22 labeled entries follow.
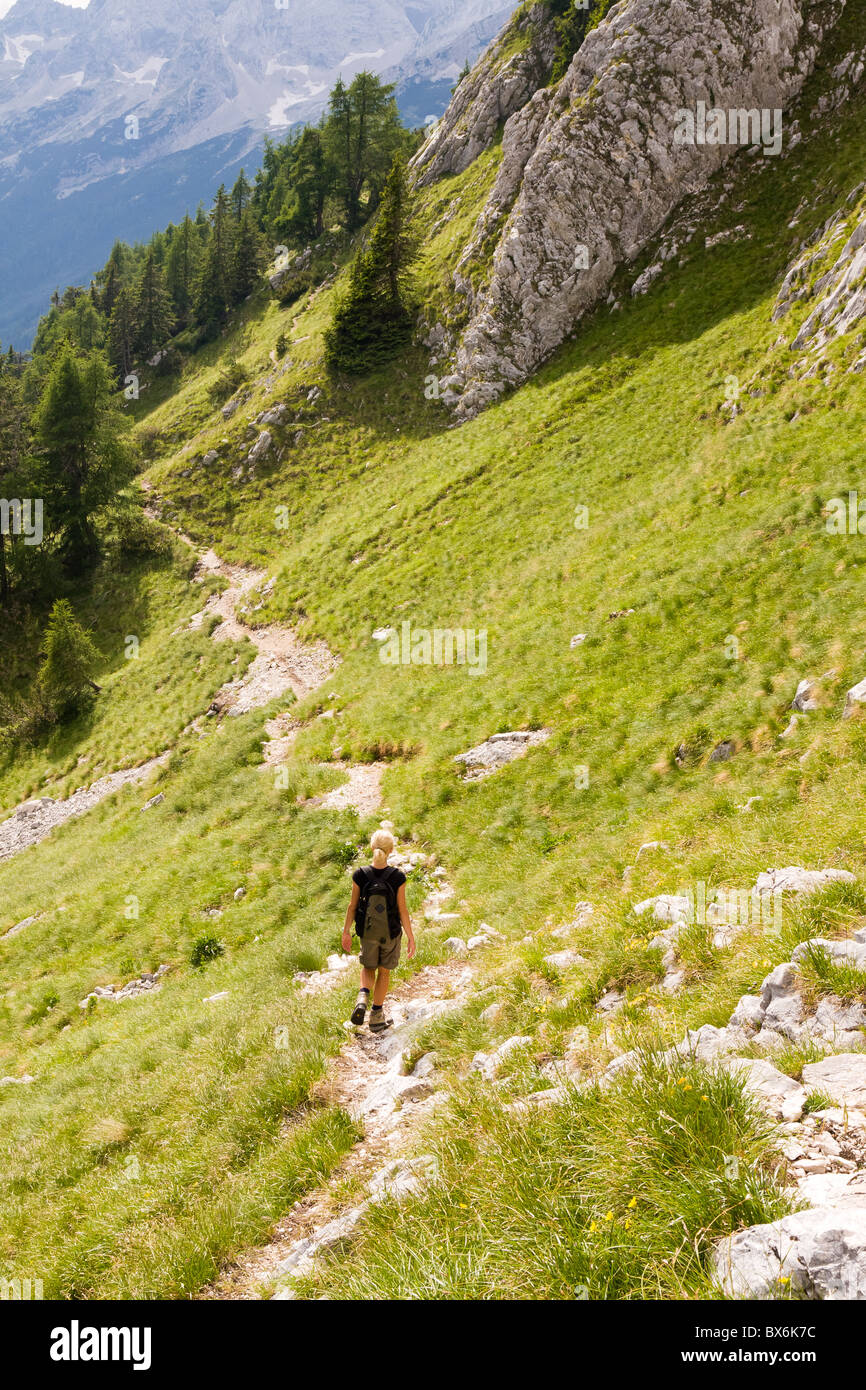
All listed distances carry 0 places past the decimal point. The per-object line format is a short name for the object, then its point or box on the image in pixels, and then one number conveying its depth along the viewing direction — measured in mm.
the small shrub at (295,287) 72625
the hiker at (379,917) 9008
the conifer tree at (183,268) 93125
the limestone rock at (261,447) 51844
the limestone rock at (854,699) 11195
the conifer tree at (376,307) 52156
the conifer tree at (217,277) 80938
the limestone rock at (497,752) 17250
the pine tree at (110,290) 99688
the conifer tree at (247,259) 82250
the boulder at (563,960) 8391
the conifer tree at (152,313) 88625
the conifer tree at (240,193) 94062
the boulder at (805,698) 12227
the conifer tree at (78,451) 48062
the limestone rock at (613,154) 37344
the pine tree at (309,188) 76812
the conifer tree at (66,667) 36031
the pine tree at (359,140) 73812
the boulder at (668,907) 8117
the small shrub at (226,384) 63500
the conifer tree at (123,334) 88625
